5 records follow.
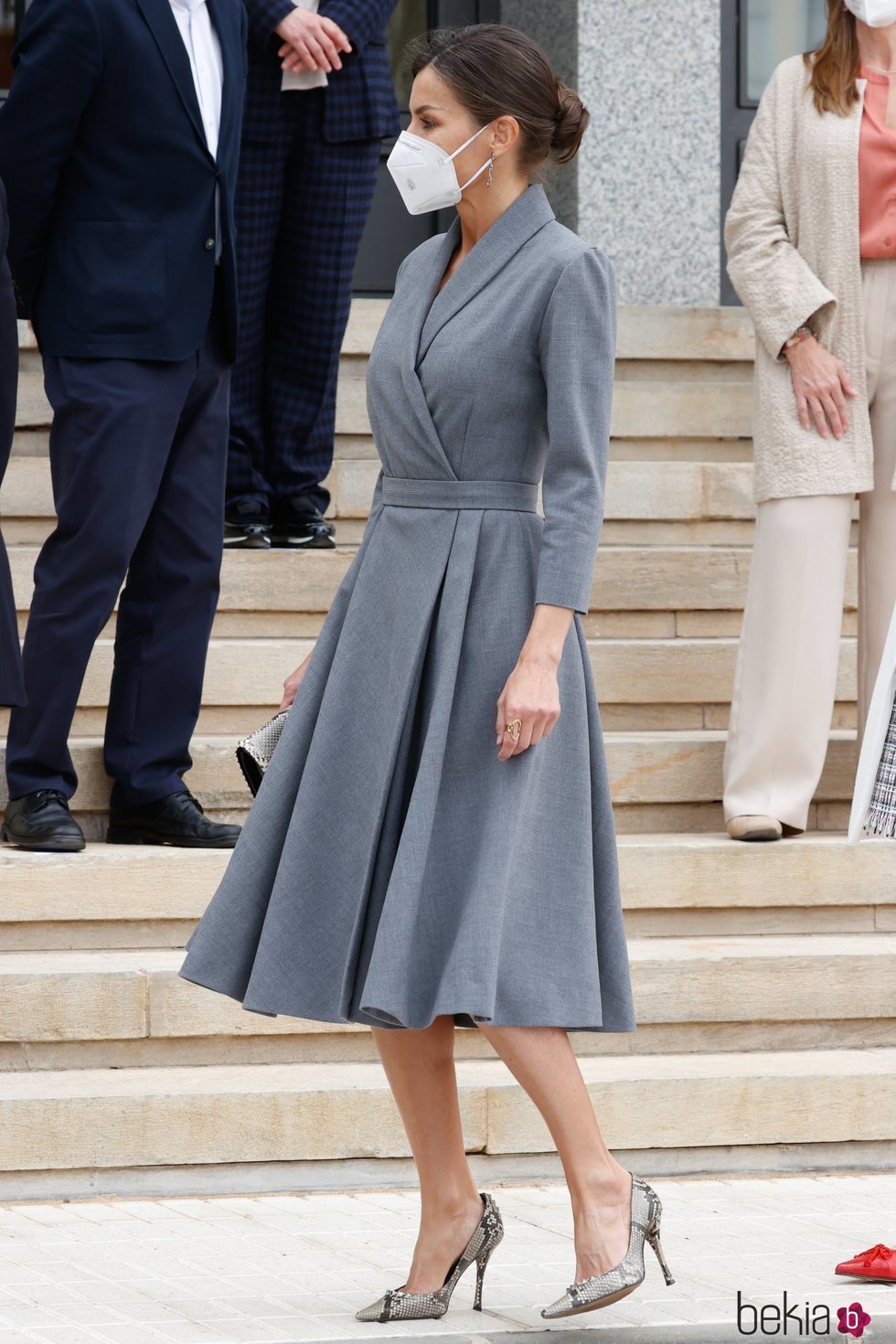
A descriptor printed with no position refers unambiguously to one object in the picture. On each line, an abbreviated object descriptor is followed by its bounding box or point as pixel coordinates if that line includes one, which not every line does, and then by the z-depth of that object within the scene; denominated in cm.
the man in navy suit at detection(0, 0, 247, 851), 915
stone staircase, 798
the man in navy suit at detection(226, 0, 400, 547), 1122
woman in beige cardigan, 990
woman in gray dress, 607
